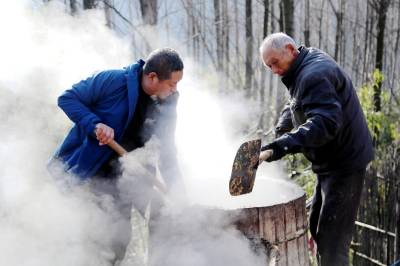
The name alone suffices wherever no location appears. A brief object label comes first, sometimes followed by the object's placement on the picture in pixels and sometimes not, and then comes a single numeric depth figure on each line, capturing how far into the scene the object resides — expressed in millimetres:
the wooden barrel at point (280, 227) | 2820
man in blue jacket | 2934
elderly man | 2947
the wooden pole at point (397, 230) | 4742
